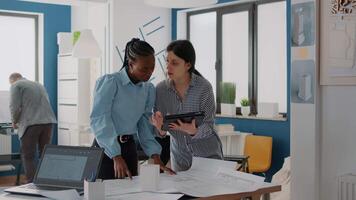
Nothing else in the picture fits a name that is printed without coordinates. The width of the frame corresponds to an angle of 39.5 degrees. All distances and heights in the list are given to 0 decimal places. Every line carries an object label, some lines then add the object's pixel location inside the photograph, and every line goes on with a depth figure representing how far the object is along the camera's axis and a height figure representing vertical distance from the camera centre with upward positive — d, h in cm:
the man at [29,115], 563 -18
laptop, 198 -28
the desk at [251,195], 196 -39
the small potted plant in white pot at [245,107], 606 -9
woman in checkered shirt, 246 -1
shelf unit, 672 +5
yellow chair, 557 -60
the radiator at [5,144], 666 -60
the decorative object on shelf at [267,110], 571 -12
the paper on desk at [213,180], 203 -36
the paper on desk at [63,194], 184 -36
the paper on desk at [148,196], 188 -37
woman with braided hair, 229 -6
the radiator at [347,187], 261 -46
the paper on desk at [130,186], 198 -36
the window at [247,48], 595 +67
